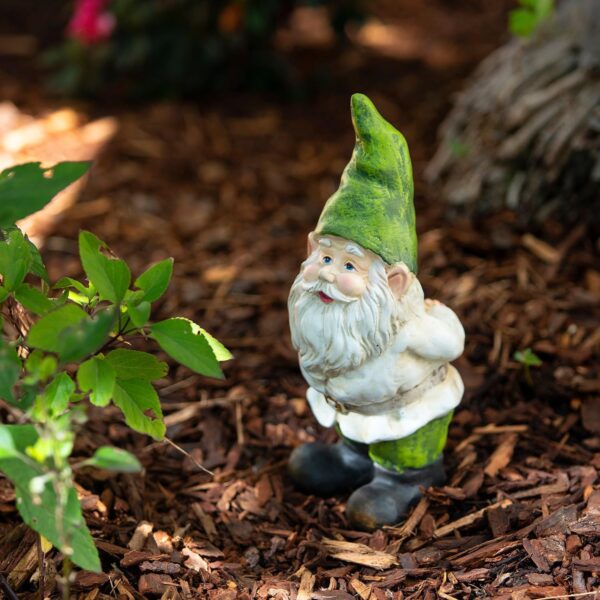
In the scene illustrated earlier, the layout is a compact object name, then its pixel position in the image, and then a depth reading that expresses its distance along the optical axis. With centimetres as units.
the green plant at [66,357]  155
